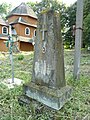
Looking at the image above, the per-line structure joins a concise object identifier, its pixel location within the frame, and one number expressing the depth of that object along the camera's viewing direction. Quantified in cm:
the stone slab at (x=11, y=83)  239
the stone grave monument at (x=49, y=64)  156
